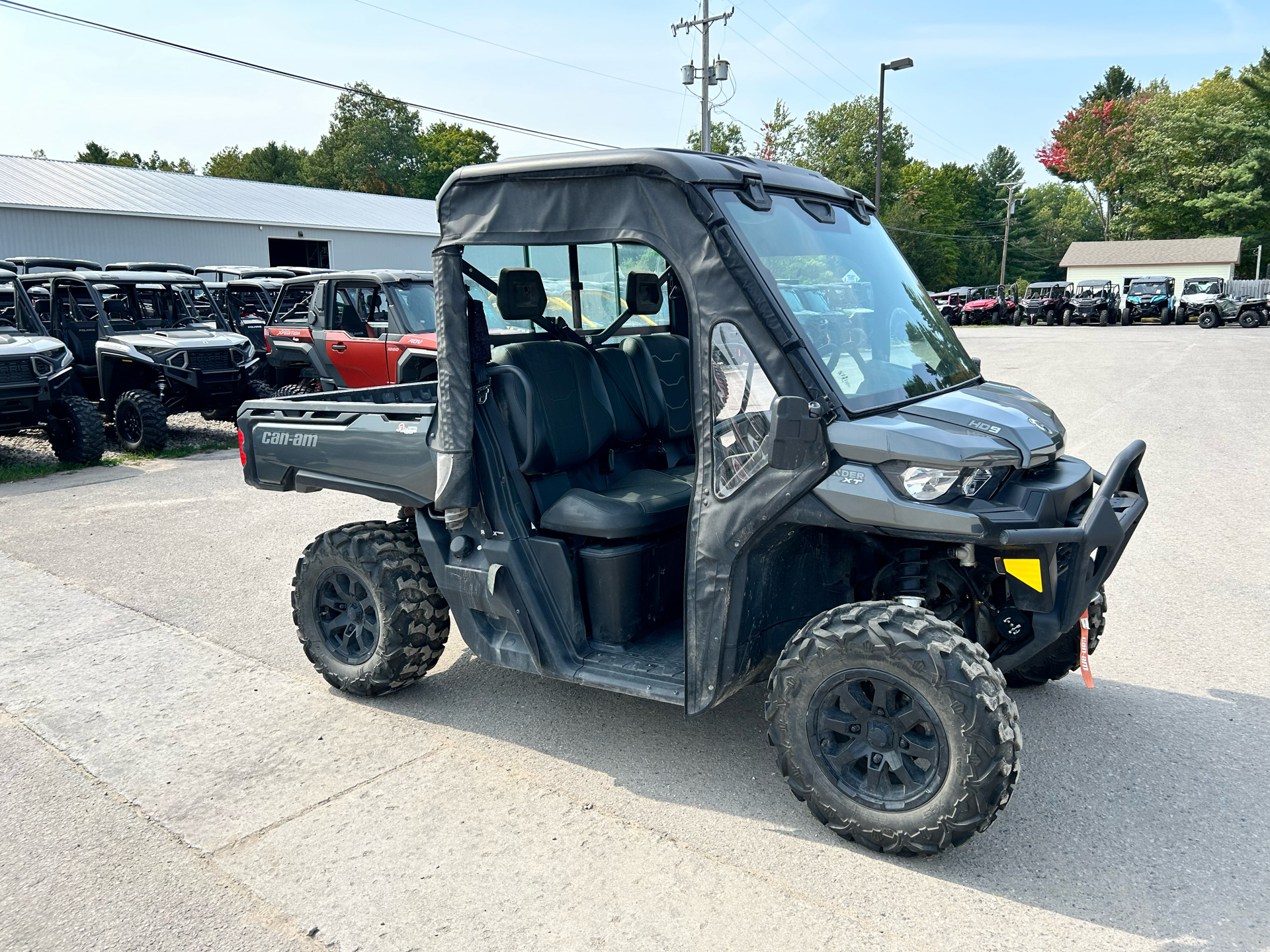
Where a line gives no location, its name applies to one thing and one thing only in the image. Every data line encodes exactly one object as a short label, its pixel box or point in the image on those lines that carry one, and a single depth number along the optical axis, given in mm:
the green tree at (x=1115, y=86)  85188
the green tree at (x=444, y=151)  78938
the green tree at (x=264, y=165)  86125
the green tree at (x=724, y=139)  56562
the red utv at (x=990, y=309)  41969
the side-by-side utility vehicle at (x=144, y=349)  11602
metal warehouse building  27828
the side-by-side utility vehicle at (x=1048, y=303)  39969
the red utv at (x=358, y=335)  11227
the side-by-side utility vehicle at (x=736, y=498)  3053
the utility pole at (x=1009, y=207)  71731
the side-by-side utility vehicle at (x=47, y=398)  10109
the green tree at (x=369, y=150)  81000
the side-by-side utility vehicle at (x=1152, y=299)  36688
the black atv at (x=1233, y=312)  33875
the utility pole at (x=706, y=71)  30656
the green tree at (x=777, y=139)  64750
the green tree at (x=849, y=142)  72562
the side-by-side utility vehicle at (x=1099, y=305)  37844
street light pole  34688
